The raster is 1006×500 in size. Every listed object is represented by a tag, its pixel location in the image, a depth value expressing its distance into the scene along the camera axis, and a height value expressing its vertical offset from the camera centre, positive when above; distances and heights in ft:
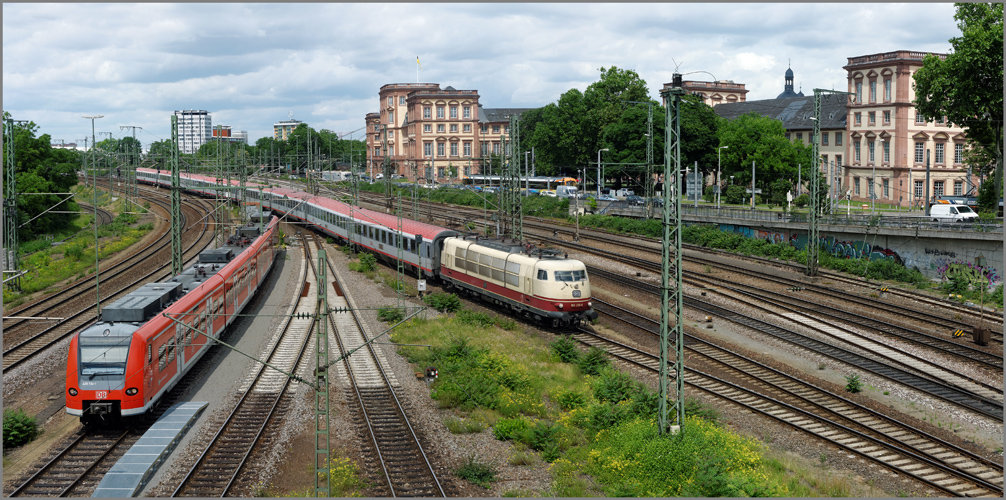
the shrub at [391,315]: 116.06 -16.89
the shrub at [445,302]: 123.75 -15.91
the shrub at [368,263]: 161.89 -13.01
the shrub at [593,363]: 89.92 -18.49
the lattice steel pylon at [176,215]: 108.78 -2.02
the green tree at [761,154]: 255.09 +14.06
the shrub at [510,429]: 69.97 -20.07
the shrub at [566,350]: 95.45 -18.17
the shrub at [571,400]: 78.47 -19.69
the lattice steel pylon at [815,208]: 142.20 -1.81
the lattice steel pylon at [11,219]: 133.18 -2.98
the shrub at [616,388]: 78.95 -18.75
